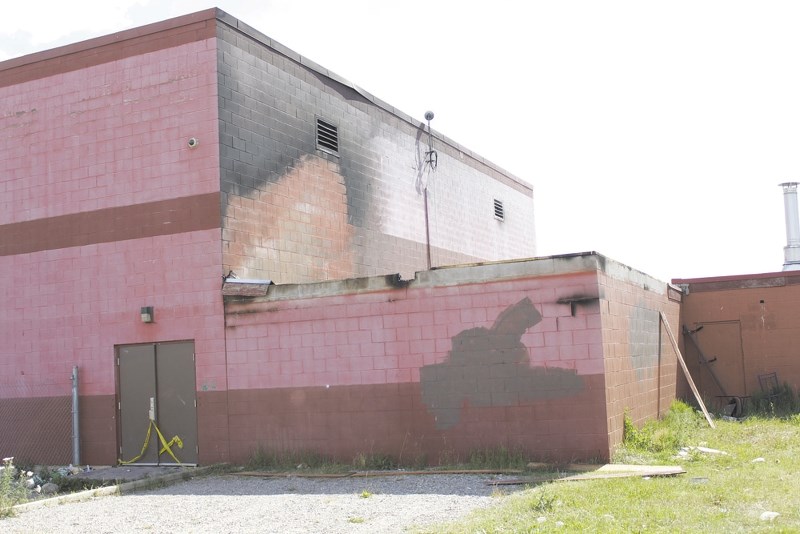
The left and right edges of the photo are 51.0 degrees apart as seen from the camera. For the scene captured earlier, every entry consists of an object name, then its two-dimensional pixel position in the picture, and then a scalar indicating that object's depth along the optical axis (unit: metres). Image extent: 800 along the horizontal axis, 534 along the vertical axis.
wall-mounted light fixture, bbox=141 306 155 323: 15.13
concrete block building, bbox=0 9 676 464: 12.93
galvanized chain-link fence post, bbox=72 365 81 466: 15.44
